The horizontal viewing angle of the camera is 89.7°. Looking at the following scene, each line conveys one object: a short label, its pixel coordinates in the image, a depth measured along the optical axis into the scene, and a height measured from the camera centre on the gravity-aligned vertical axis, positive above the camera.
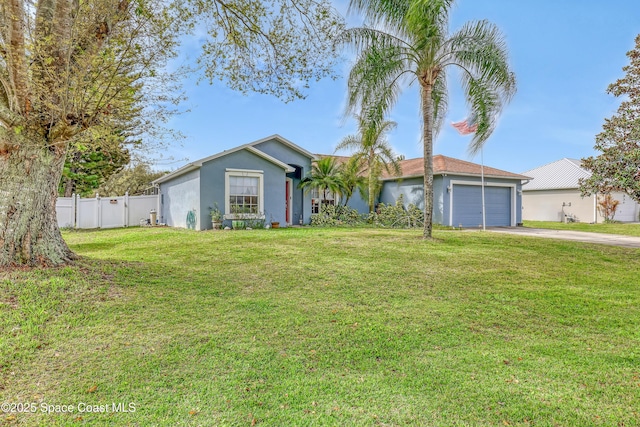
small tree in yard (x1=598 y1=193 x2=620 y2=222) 21.20 +0.44
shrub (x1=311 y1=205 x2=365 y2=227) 16.56 -0.14
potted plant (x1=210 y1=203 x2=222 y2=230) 12.92 -0.17
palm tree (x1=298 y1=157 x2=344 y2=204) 15.88 +1.86
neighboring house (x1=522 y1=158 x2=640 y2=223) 22.09 +0.96
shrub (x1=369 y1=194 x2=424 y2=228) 16.40 -0.12
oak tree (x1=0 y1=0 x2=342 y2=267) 5.02 +2.15
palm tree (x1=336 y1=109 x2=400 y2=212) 16.36 +3.03
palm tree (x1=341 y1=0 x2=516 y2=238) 9.29 +4.61
